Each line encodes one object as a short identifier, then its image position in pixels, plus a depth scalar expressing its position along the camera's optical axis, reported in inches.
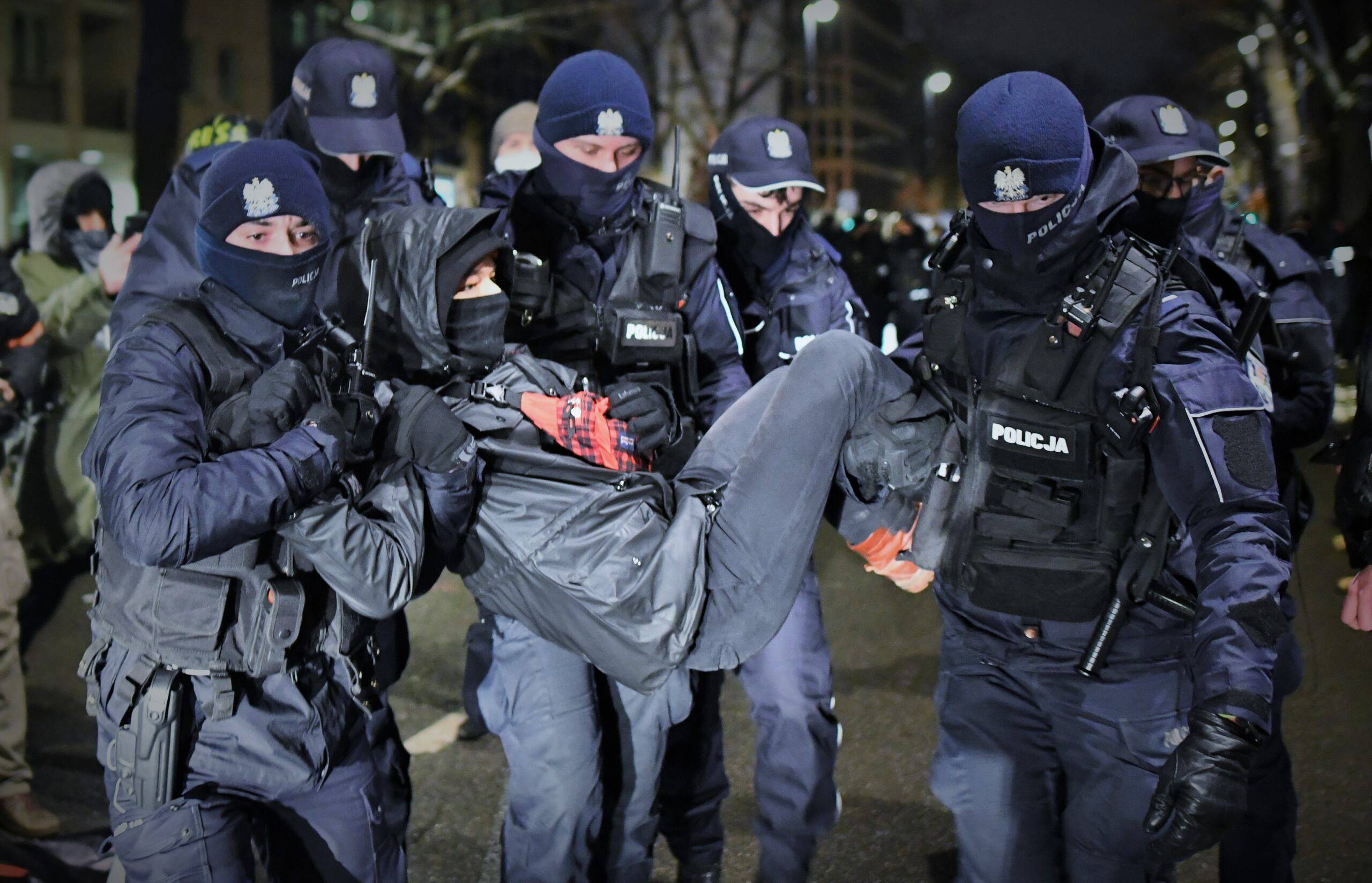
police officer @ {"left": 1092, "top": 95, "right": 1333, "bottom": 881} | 121.0
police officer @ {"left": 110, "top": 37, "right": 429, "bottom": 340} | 158.2
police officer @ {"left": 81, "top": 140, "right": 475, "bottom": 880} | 94.5
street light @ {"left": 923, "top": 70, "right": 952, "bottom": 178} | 1407.5
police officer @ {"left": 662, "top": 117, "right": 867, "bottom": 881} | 131.6
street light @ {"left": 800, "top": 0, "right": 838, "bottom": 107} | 1169.4
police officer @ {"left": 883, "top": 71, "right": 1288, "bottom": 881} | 89.2
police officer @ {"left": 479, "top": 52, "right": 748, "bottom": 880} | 117.0
